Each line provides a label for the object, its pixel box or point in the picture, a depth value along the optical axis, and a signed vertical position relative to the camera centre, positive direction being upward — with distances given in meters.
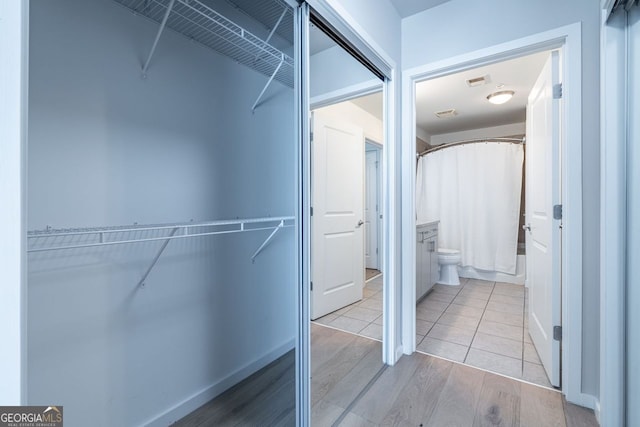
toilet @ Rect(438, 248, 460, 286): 3.79 -0.77
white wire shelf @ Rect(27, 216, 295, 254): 1.00 -0.10
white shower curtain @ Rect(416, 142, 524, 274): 3.92 +0.14
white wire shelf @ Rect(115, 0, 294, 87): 1.27 +0.92
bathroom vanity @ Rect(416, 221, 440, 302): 2.91 -0.54
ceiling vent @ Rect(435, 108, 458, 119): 3.89 +1.37
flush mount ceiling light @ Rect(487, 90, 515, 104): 3.19 +1.30
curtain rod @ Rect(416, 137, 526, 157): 3.86 +0.98
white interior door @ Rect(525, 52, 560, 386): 1.67 -0.07
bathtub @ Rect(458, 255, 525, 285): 3.86 -0.93
